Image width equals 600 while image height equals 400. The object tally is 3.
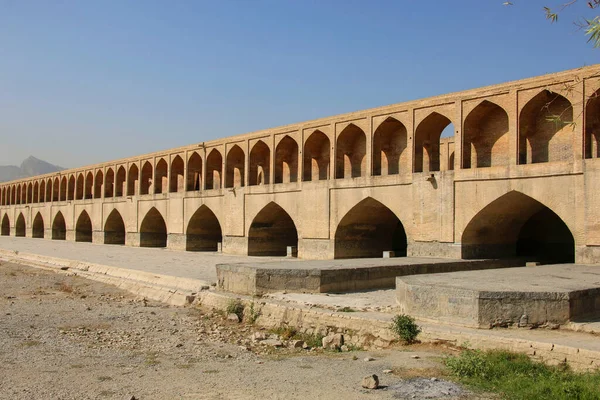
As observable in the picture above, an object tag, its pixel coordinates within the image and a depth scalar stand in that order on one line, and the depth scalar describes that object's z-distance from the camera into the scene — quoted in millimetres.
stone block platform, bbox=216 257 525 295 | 10742
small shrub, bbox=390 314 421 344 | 7211
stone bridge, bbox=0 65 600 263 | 12680
